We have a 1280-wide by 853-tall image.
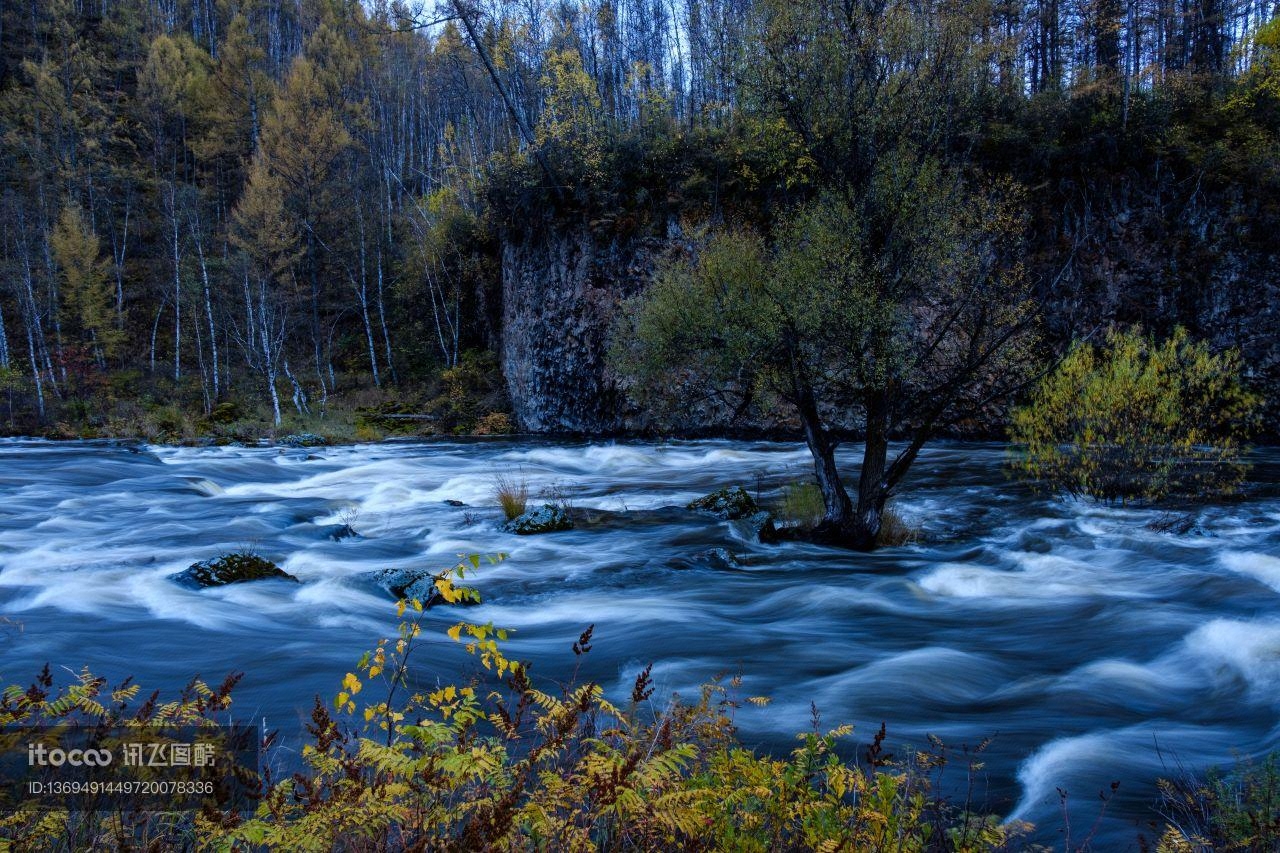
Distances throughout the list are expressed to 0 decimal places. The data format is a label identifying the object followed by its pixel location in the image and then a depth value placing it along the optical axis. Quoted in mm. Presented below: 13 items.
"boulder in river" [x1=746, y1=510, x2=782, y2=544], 12383
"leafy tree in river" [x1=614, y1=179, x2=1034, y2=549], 10680
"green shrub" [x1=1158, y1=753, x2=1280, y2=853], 3158
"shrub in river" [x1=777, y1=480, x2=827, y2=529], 12969
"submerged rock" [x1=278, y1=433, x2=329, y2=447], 26859
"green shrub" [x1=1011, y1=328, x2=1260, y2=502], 12133
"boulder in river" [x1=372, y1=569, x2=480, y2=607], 8812
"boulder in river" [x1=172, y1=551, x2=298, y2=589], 9844
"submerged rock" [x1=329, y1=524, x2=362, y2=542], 13266
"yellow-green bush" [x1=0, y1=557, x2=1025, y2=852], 2549
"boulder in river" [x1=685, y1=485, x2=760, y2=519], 14062
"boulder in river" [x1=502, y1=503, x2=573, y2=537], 13344
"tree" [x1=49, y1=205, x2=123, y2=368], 37625
